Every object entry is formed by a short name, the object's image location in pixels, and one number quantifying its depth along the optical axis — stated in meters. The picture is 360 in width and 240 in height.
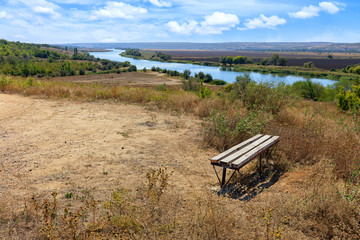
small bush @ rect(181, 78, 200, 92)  17.94
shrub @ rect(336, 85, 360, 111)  13.70
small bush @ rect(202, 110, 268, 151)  5.60
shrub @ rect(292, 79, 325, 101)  25.94
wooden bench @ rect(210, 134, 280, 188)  3.56
